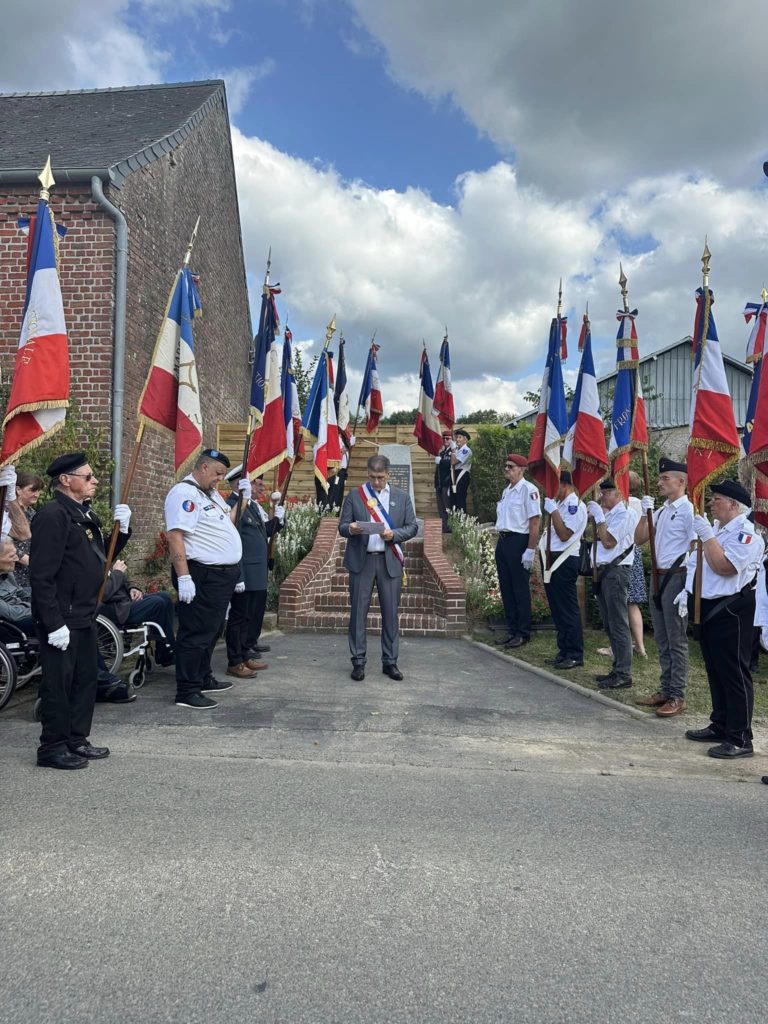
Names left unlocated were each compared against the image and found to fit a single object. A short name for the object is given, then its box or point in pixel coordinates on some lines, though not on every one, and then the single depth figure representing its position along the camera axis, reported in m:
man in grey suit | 6.95
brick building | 10.08
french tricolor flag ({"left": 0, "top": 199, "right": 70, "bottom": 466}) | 5.29
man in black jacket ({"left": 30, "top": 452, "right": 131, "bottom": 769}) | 4.30
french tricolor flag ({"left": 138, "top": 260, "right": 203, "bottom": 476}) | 6.37
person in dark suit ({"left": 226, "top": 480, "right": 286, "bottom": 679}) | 6.88
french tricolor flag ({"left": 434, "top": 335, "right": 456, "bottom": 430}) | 15.66
